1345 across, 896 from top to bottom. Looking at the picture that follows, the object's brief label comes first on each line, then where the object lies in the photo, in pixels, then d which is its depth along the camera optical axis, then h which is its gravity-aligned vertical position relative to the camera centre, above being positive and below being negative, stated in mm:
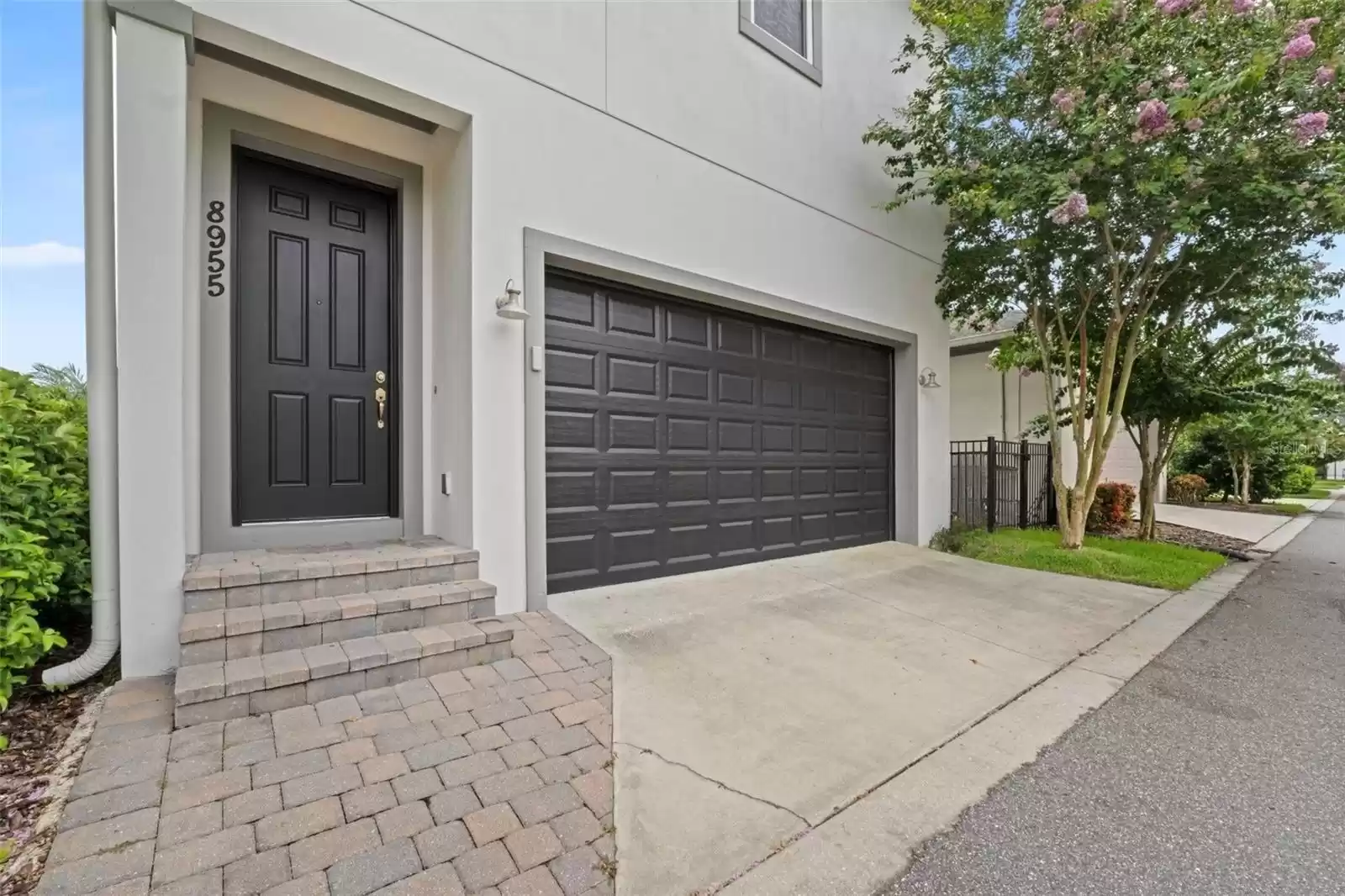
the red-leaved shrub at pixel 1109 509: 8648 -968
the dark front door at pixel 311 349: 3295 +575
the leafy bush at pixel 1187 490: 14258 -1110
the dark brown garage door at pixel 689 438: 4043 +60
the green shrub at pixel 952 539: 6254 -1023
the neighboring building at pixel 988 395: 9391 +818
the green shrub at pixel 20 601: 2100 -583
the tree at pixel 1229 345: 5703 +1122
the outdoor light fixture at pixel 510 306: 3381 +809
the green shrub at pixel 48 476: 2484 -130
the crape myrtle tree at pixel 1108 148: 4488 +2461
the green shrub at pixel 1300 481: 17188 -1123
